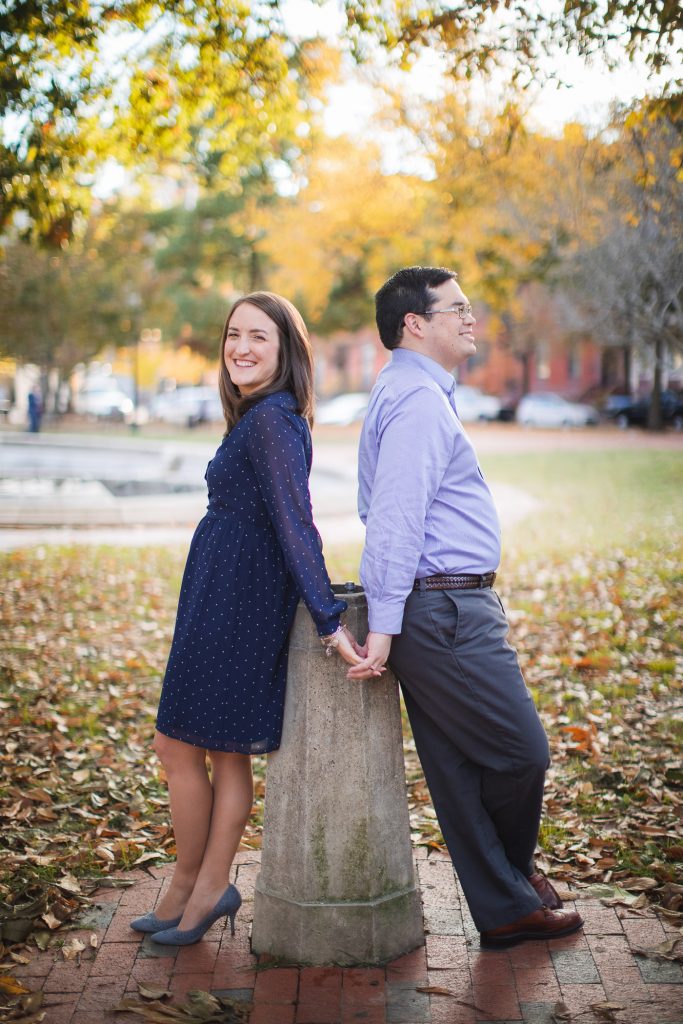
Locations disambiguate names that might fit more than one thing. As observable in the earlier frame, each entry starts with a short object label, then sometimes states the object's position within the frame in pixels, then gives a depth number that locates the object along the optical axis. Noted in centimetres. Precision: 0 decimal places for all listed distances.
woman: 316
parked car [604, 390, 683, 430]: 3628
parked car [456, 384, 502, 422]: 4238
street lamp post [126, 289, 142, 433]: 4406
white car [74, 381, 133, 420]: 4694
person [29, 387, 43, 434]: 3378
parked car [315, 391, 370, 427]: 4179
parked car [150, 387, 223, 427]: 4162
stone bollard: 321
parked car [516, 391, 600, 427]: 3894
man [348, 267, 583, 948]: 307
